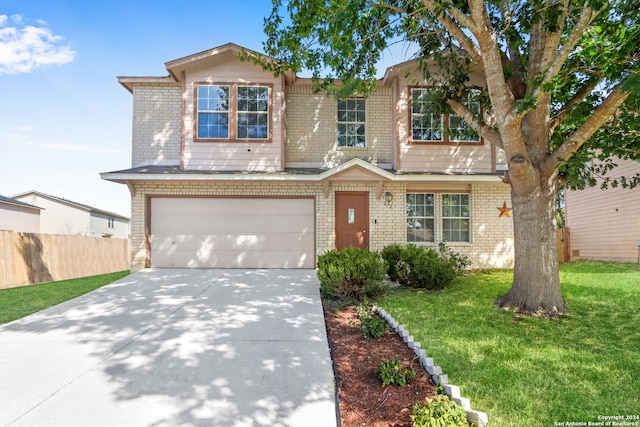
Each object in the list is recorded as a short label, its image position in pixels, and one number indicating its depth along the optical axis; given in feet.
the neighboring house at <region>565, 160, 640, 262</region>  39.68
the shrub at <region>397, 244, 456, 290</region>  24.38
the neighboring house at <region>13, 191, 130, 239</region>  76.84
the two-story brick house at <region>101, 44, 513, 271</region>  33.73
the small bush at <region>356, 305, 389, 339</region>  15.75
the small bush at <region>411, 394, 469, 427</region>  8.68
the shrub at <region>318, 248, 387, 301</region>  21.26
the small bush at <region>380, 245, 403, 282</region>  26.68
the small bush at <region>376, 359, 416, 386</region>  11.41
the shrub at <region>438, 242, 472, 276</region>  31.60
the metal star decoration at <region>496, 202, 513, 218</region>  34.83
